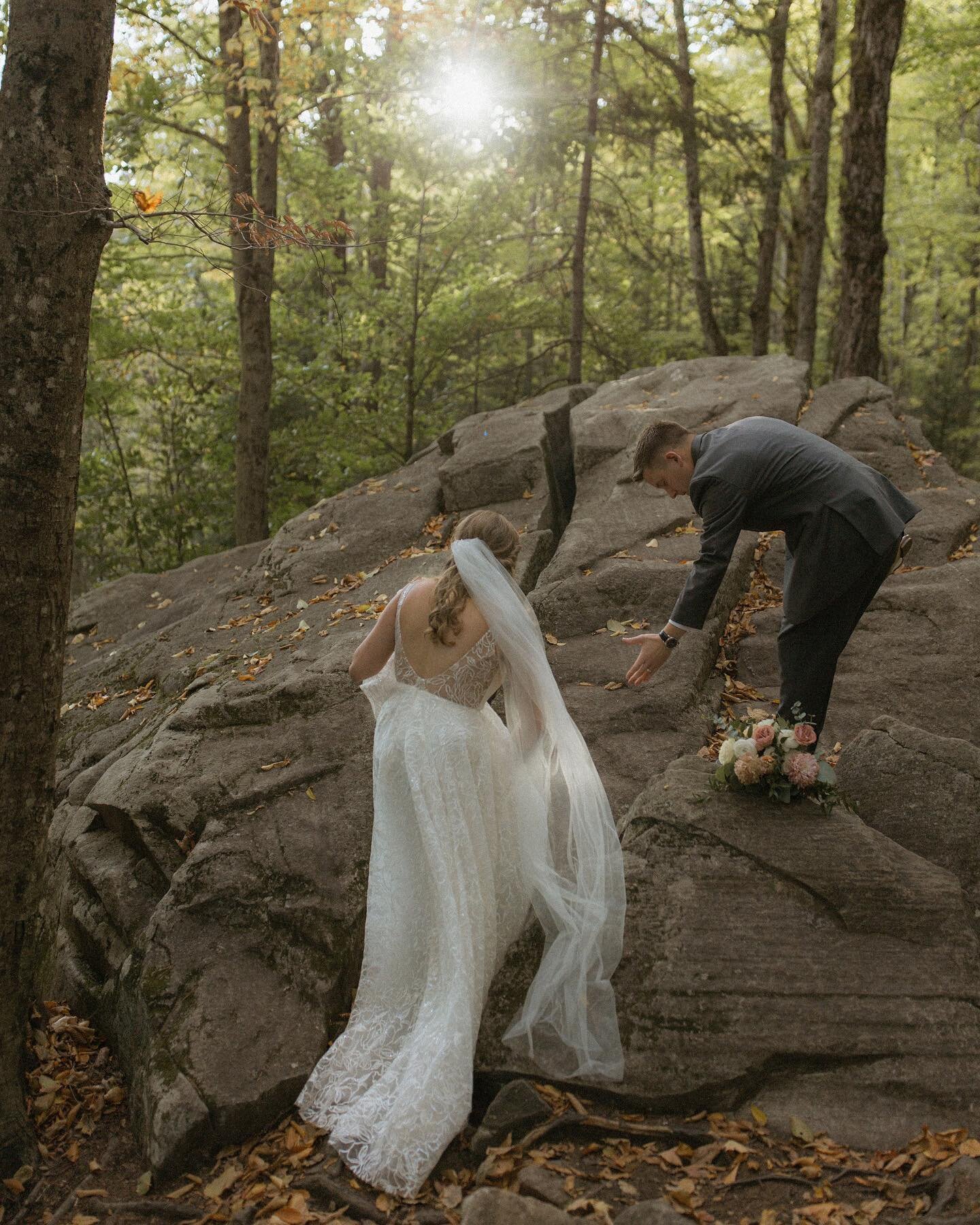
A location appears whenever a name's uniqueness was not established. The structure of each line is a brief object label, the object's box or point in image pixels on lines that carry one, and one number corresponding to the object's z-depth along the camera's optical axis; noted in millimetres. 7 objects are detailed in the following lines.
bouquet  4684
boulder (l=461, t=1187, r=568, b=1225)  3477
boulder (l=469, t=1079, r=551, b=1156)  4074
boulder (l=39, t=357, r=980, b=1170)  4250
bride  4309
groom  5379
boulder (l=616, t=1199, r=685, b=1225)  3436
